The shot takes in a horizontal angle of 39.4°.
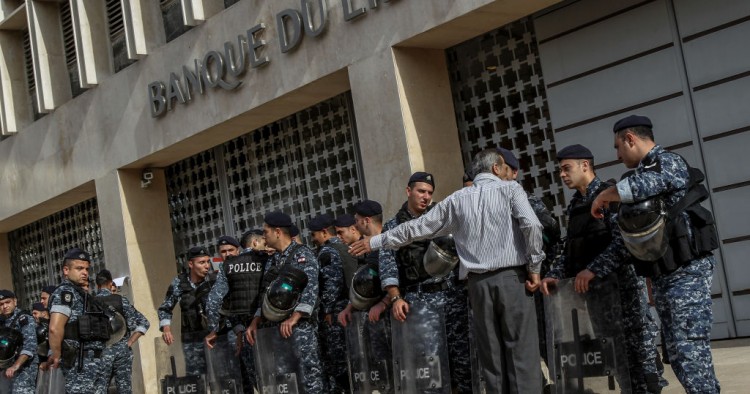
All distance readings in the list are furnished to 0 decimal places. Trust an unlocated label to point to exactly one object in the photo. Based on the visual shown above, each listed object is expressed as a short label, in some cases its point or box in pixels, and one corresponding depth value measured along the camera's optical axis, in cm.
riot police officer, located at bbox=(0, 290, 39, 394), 1203
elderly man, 609
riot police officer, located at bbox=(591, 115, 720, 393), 567
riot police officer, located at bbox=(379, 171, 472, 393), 711
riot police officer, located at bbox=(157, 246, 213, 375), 1043
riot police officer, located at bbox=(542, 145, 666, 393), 659
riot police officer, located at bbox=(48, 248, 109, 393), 951
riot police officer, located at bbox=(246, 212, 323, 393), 827
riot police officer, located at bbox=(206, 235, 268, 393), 905
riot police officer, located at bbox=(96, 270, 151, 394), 1091
